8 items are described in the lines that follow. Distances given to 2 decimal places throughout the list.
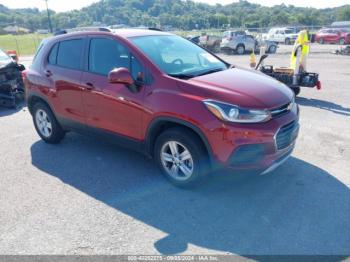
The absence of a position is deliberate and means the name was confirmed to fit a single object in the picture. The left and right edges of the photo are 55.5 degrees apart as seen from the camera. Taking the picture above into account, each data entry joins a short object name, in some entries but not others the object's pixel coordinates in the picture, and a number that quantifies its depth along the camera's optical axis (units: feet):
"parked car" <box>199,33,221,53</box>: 88.99
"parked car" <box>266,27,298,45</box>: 112.88
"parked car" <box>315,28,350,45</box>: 101.04
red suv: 11.65
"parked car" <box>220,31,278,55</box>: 81.00
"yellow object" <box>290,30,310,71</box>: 27.30
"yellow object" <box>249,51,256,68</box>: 32.14
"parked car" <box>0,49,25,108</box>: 28.17
